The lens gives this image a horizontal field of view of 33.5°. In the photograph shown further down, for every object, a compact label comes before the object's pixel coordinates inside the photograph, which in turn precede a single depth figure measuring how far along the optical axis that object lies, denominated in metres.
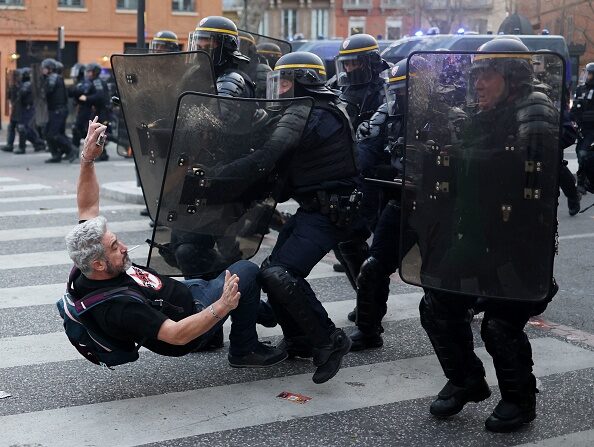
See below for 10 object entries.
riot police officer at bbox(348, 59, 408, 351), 5.59
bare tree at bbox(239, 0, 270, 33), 34.65
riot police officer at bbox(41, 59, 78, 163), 17.42
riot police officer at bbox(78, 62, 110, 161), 17.38
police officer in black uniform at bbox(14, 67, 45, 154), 19.02
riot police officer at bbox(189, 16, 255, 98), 5.96
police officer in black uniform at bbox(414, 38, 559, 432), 4.11
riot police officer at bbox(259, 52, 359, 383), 5.09
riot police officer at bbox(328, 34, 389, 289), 6.86
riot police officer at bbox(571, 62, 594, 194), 11.30
